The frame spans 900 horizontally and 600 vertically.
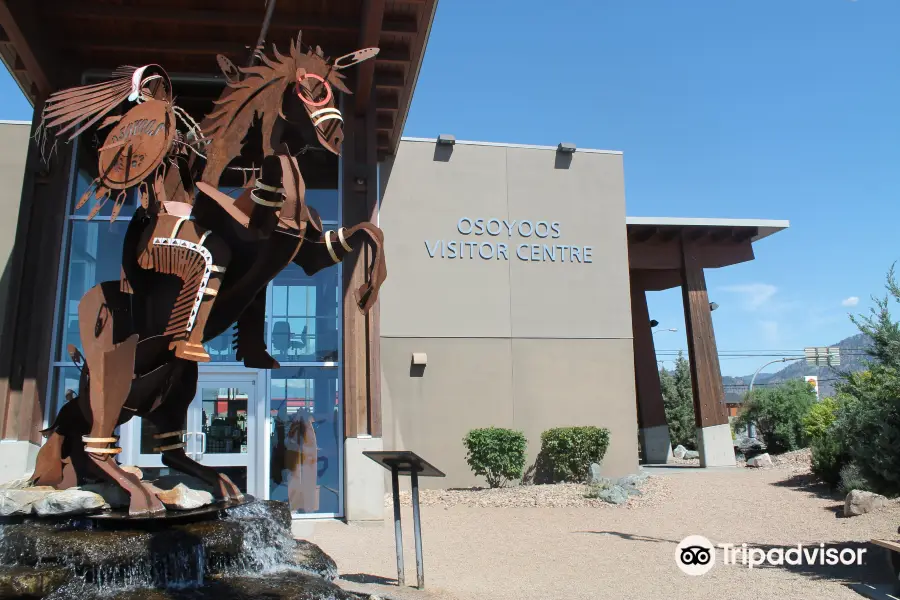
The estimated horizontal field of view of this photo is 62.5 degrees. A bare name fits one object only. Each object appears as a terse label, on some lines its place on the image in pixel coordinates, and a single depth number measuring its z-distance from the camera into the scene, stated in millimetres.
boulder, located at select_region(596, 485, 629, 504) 13258
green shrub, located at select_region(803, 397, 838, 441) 15711
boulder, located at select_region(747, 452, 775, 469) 19125
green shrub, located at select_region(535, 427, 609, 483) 15508
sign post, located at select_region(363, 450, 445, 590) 6906
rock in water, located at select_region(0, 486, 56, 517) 5539
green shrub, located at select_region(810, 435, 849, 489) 13445
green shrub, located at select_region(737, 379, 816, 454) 24250
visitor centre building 11078
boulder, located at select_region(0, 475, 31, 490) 6036
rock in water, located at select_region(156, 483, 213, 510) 5581
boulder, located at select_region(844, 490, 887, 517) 10914
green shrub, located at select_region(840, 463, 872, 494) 11855
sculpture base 5297
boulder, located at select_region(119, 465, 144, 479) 5764
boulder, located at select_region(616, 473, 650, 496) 14109
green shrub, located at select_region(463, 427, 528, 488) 15188
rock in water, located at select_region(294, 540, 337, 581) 6240
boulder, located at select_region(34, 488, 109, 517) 5402
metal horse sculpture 5539
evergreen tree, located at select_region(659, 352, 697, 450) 32375
